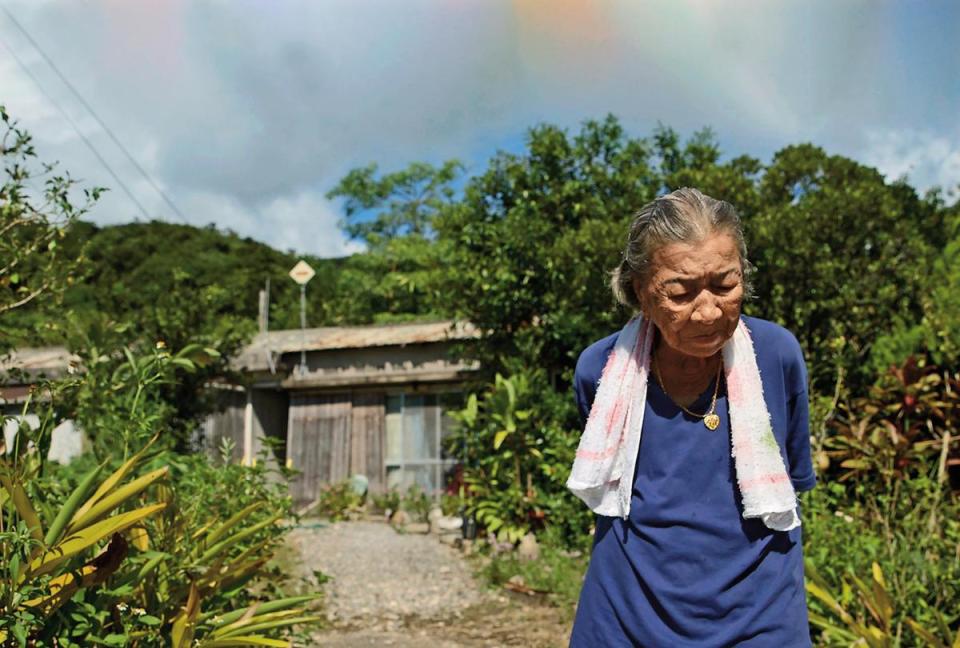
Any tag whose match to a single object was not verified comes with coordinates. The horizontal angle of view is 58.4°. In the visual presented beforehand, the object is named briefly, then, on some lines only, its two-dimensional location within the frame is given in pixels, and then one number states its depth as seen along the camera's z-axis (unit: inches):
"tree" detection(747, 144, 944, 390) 308.8
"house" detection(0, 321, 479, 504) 512.7
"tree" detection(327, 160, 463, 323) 967.0
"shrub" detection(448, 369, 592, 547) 309.0
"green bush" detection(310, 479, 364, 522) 493.7
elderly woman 79.6
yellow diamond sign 595.8
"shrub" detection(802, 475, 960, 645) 156.3
